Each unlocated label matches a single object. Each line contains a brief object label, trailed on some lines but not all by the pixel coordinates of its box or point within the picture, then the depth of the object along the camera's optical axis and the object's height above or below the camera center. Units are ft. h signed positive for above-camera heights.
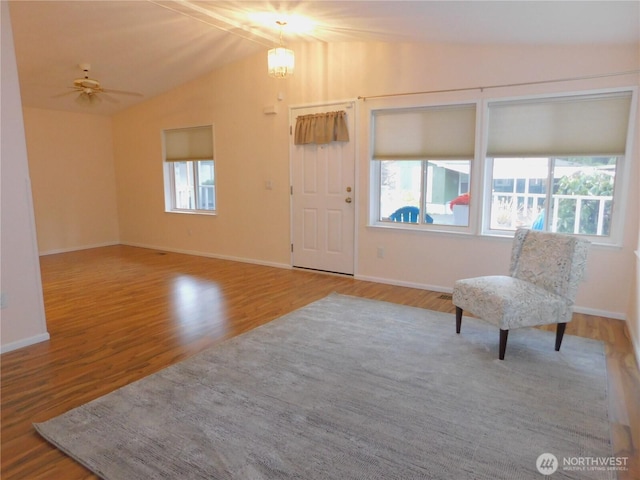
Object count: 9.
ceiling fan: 16.20 +4.03
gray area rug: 5.97 -4.07
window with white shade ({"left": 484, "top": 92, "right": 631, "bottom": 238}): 11.90 +0.65
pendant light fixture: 13.23 +4.00
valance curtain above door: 16.47 +2.31
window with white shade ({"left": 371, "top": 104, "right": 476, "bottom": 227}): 14.35 +0.75
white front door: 16.87 -0.77
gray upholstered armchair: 9.37 -2.59
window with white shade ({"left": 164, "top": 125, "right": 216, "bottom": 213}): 21.40 +0.79
